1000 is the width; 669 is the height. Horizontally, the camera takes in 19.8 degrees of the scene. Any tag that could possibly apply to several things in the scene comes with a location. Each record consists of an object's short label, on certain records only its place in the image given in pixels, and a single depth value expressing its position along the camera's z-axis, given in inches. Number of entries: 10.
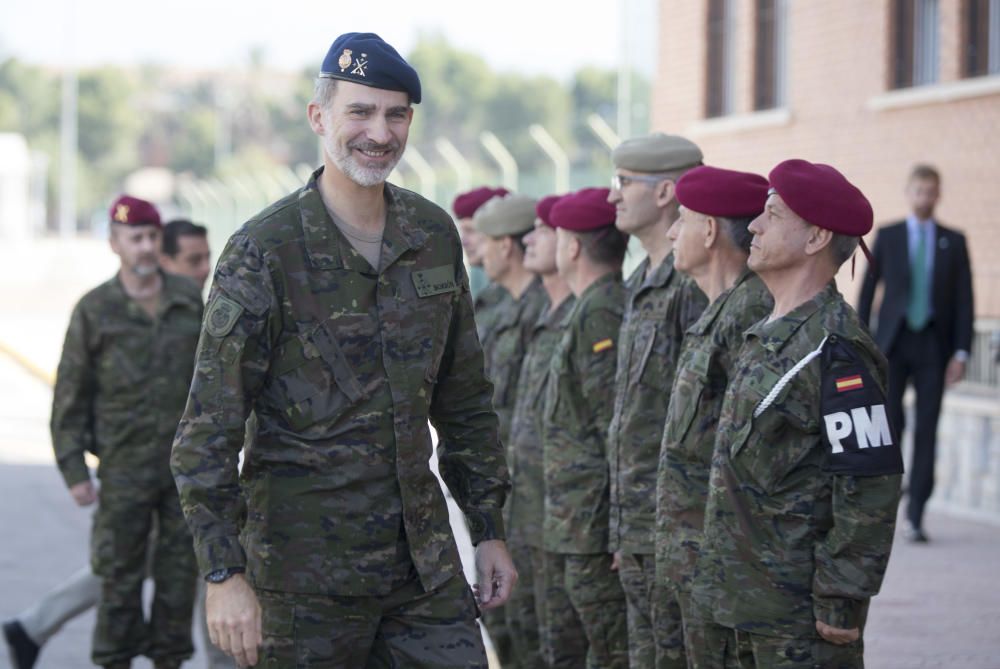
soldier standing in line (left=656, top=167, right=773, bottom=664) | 320.4
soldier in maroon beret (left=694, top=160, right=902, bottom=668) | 272.7
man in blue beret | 266.7
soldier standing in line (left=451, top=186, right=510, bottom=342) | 544.6
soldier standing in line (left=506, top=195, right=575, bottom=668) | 453.5
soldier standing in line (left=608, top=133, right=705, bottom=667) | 367.0
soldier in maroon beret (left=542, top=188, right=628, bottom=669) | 409.2
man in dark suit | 695.6
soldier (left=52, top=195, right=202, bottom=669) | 489.7
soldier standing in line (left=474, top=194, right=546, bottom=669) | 476.6
